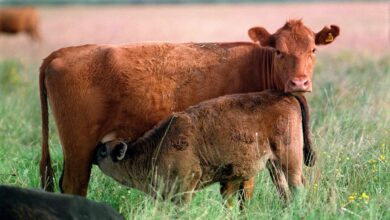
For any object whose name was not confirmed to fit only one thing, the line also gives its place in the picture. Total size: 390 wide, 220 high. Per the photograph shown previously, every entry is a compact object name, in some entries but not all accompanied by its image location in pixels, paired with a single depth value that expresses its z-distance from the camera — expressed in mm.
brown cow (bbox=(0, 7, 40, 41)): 71750
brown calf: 14258
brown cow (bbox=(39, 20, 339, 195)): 15539
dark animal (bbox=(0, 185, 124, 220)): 11703
